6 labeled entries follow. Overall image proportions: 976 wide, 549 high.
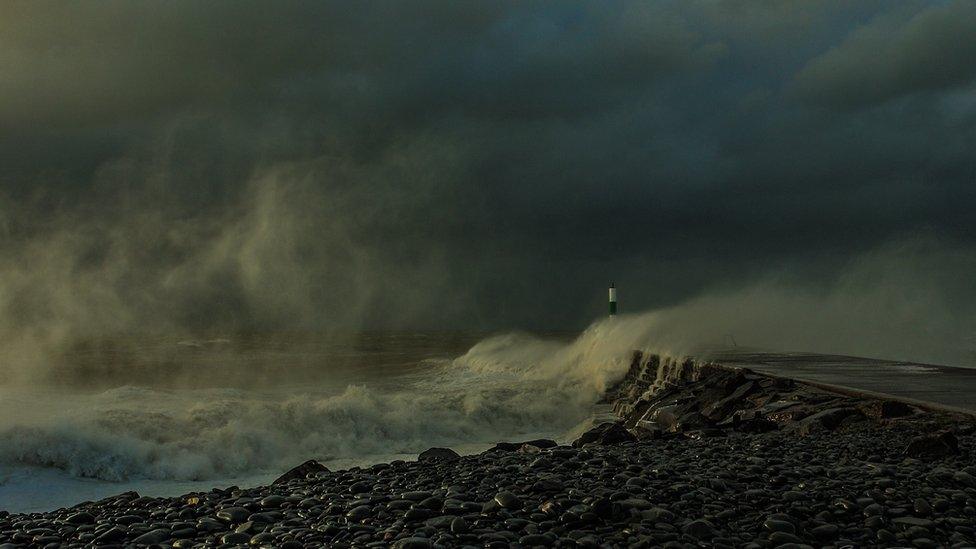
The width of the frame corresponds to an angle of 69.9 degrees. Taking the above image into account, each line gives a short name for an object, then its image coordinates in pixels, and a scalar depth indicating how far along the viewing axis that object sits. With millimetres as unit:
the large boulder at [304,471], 6101
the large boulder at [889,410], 6707
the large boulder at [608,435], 7145
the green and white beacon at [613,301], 28703
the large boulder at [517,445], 6718
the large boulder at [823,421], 6719
